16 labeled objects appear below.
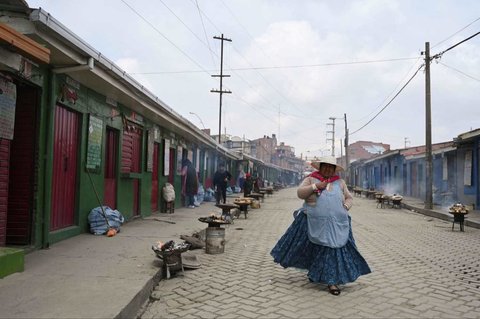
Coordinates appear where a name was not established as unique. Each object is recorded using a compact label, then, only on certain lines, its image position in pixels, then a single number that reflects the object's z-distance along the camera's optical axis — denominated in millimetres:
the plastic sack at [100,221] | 8797
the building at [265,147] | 75438
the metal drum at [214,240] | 7941
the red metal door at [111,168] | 10148
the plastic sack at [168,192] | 14281
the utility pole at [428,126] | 20328
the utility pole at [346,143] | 48581
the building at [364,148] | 82812
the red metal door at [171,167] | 15981
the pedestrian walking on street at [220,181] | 18078
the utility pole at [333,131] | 77125
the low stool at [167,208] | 14484
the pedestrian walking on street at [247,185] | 23594
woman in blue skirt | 5332
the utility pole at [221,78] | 35938
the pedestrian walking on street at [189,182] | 17422
